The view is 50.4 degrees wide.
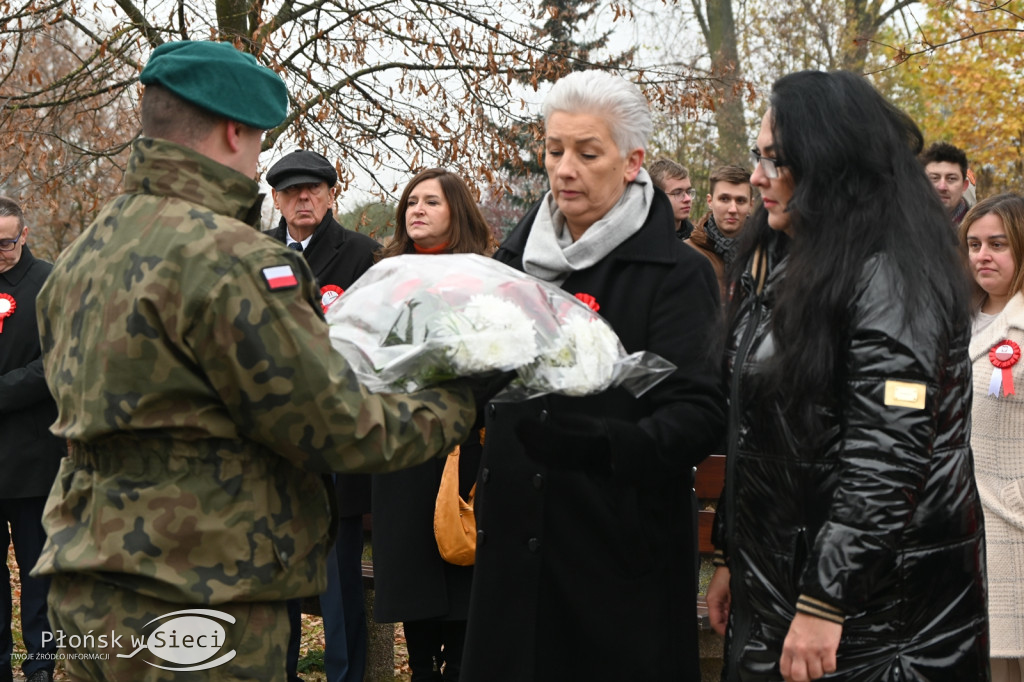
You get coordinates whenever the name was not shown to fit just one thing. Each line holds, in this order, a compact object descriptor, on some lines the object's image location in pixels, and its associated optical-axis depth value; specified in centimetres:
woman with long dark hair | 243
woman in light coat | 454
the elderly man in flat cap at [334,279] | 536
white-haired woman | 312
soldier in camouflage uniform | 240
